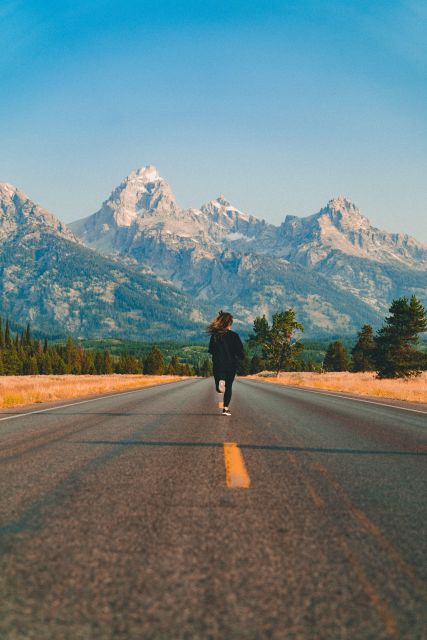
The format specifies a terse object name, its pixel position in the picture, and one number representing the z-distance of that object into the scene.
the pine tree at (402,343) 54.25
